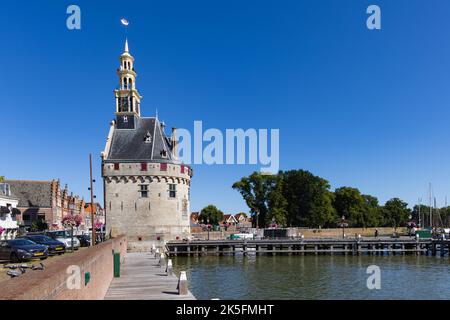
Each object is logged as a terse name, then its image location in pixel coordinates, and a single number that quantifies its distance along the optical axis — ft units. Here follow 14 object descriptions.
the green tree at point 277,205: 260.01
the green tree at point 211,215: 427.74
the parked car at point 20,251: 67.36
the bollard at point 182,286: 54.95
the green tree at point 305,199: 269.05
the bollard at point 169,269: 76.89
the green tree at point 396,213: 377.91
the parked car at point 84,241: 124.47
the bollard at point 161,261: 94.96
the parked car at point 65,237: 103.00
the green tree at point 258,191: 269.23
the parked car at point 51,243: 81.45
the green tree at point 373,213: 315.72
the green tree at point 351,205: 304.91
